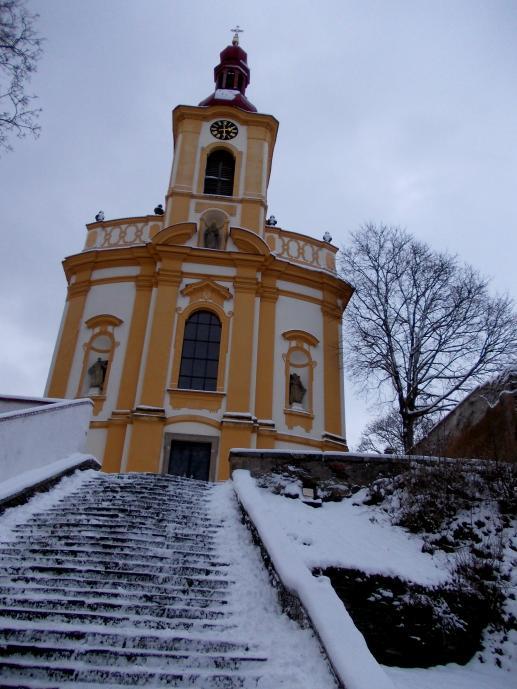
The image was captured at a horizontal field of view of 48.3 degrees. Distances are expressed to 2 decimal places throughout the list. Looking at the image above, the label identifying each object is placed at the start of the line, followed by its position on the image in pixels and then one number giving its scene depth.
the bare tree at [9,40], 7.36
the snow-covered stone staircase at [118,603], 3.72
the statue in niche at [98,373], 16.55
